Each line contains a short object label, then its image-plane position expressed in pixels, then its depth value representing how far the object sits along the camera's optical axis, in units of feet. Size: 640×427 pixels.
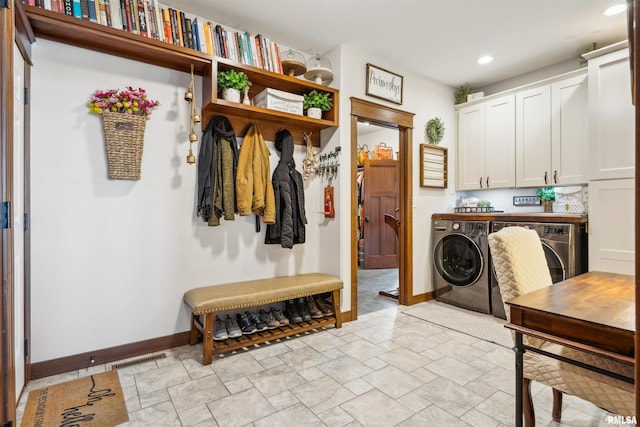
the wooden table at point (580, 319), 3.17
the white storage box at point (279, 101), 8.86
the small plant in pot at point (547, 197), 11.25
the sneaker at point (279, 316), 9.02
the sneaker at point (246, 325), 8.30
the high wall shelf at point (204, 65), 6.45
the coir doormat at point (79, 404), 5.39
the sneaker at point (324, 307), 9.73
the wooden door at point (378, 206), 19.01
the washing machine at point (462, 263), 10.94
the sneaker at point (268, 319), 8.79
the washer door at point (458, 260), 11.16
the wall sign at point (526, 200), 11.81
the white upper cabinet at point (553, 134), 10.16
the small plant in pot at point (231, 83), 8.11
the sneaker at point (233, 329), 8.05
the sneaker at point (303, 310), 9.32
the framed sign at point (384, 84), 10.78
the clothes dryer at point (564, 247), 9.29
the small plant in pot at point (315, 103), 9.68
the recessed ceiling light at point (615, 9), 8.06
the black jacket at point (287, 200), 9.32
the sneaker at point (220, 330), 7.88
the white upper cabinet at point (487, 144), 11.84
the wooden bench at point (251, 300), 7.41
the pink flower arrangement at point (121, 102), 7.02
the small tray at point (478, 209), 12.63
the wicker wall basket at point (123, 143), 7.05
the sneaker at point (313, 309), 9.49
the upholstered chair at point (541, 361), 3.79
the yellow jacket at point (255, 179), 8.55
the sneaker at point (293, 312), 9.19
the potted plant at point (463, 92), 13.34
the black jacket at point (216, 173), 8.18
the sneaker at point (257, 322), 8.52
